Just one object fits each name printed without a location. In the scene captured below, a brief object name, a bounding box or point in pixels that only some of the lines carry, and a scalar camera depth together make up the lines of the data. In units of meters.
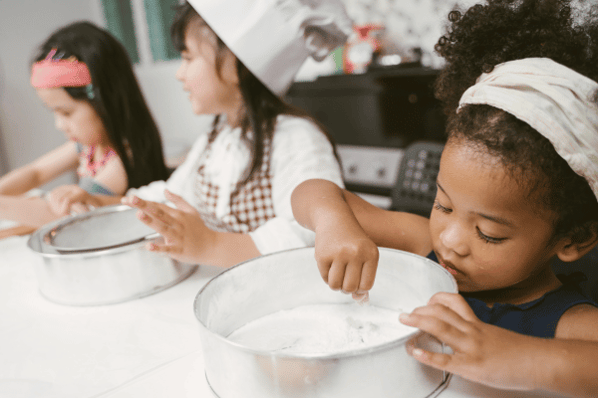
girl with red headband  1.21
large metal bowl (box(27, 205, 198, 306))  0.58
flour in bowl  0.44
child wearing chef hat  0.67
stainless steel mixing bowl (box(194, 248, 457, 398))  0.31
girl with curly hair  0.35
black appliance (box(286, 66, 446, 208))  1.59
